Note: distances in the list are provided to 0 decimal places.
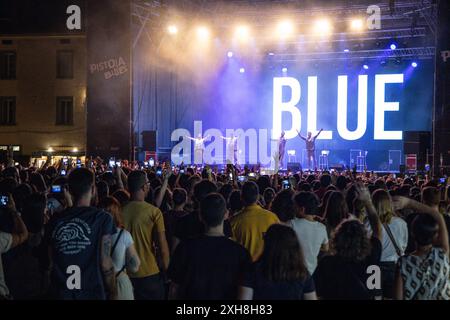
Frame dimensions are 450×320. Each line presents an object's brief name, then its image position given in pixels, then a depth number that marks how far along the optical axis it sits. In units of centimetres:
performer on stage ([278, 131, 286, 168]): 2612
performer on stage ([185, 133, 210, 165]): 2808
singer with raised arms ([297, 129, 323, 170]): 2700
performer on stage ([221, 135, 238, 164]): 2788
